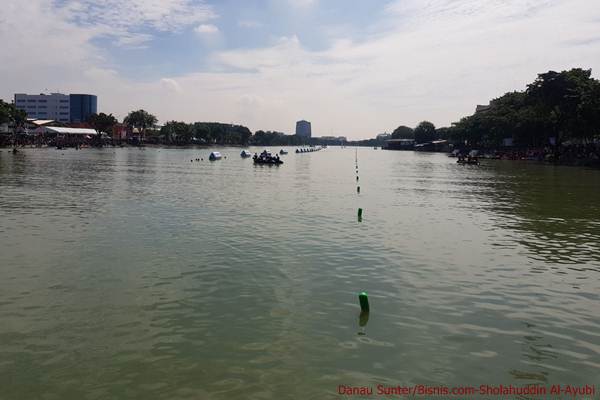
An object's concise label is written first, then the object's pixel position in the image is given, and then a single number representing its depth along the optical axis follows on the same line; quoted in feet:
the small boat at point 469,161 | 350.02
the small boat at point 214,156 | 379.14
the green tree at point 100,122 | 623.36
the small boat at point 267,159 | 303.48
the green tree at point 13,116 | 381.03
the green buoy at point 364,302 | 42.93
